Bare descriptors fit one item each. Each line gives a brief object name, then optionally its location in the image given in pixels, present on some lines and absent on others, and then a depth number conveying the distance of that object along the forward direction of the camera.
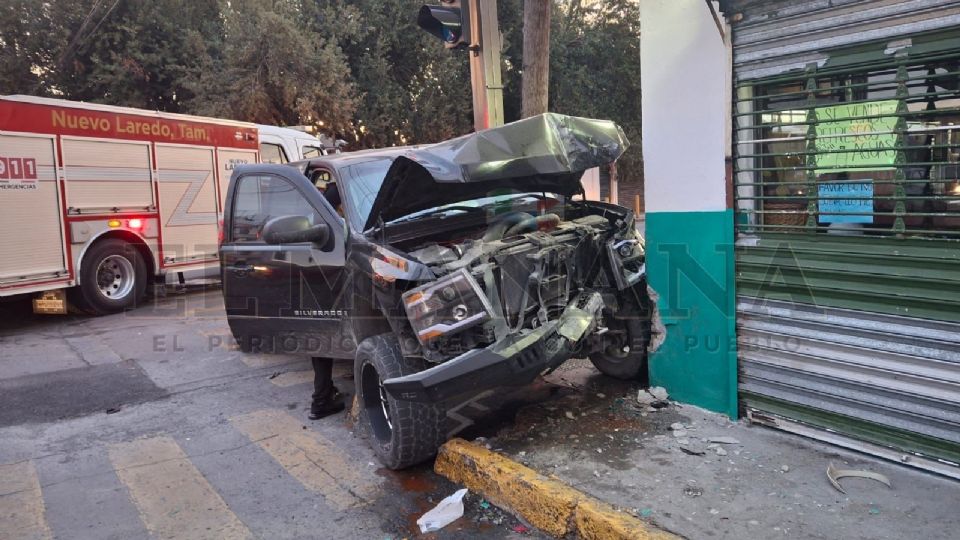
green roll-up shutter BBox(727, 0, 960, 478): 3.33
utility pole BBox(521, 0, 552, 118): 8.96
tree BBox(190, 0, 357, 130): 14.55
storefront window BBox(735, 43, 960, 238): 3.32
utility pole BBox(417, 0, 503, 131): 7.02
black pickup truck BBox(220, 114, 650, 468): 3.86
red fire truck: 8.59
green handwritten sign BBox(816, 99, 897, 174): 3.48
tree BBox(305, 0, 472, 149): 16.75
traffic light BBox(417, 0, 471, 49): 6.99
